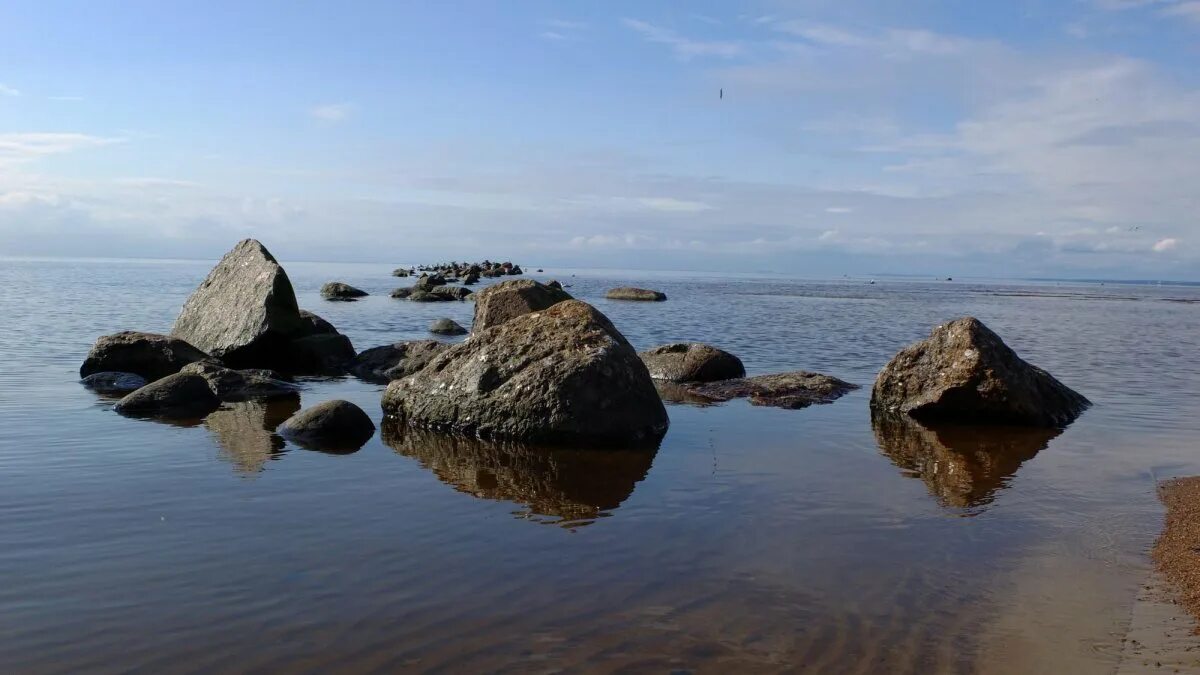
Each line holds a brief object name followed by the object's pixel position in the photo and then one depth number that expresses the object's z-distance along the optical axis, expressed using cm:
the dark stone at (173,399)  1227
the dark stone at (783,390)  1452
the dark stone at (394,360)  1666
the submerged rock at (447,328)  2672
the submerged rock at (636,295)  5131
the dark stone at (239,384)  1397
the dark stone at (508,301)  1883
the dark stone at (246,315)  1678
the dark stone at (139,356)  1519
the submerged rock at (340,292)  4694
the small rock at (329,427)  1073
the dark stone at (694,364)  1661
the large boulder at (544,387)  1084
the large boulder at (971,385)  1282
